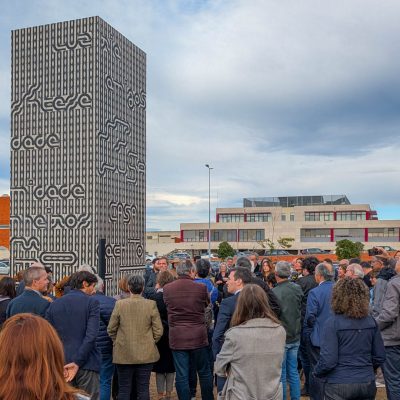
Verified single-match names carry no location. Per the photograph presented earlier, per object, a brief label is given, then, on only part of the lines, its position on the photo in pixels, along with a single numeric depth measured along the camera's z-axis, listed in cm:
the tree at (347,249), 4166
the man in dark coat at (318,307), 571
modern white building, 6519
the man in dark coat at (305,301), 705
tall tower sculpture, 1684
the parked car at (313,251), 5371
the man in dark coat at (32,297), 502
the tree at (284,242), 5572
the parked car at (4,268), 3041
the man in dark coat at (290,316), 623
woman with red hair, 182
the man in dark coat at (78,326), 481
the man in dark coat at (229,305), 487
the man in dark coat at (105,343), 602
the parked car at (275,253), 5303
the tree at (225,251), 4819
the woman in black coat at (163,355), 615
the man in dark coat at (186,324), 587
